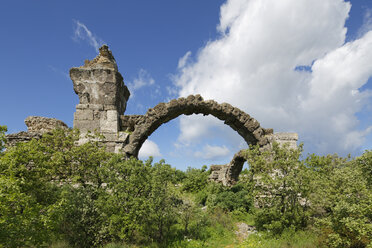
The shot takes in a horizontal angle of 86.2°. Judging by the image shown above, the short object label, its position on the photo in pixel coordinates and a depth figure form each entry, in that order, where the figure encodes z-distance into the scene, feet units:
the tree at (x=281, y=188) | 19.02
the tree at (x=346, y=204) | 13.88
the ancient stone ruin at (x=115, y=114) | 23.49
